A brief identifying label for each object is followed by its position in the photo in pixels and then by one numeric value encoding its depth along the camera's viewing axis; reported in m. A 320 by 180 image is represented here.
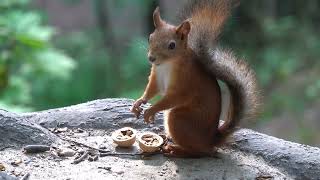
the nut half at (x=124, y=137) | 4.07
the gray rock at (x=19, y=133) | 4.05
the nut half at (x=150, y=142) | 4.02
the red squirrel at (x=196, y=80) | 3.82
